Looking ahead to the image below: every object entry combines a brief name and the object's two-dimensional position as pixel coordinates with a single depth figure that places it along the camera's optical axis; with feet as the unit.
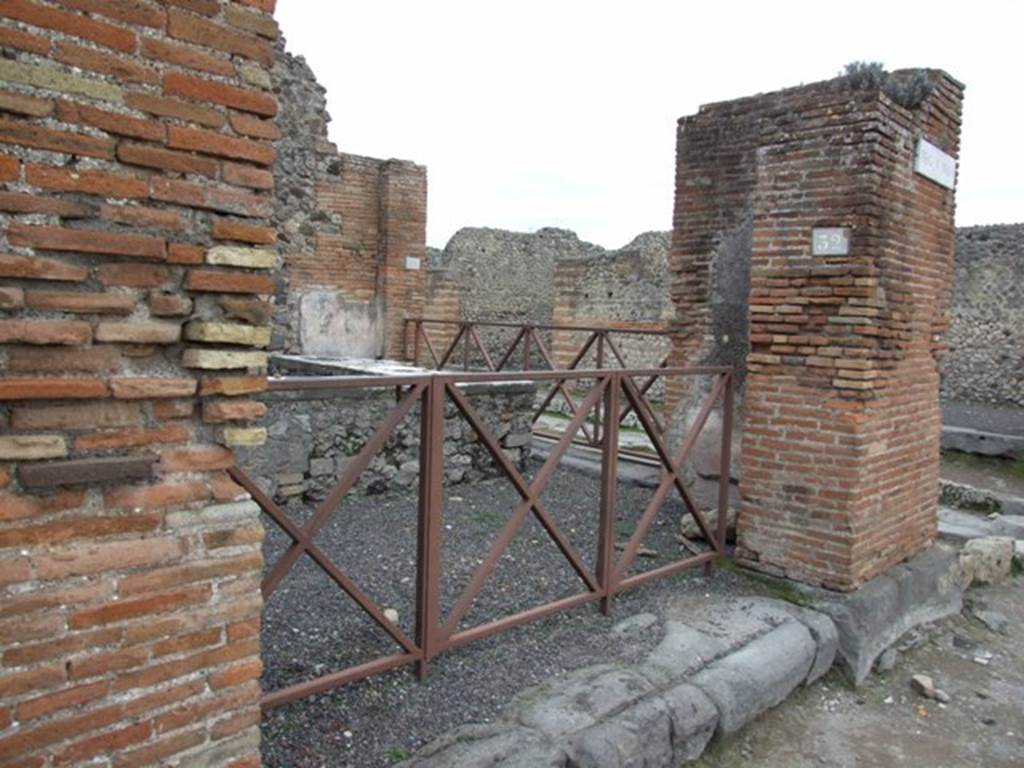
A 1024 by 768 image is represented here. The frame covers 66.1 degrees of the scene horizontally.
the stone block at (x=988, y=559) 18.07
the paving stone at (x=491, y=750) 8.53
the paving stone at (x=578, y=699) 9.53
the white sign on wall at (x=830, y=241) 14.10
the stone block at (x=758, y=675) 11.16
